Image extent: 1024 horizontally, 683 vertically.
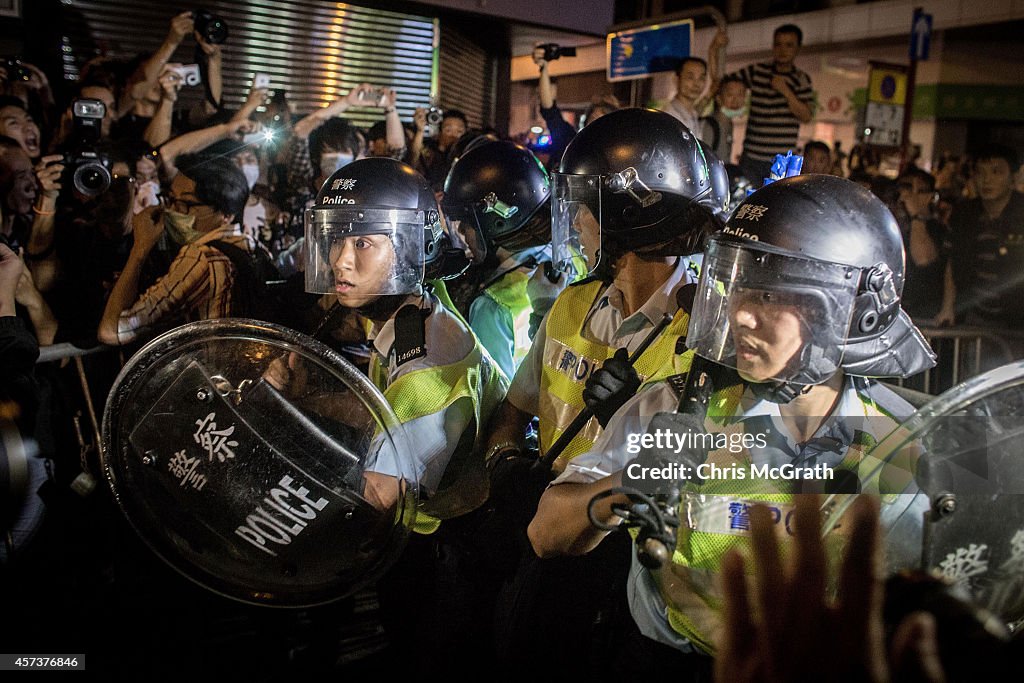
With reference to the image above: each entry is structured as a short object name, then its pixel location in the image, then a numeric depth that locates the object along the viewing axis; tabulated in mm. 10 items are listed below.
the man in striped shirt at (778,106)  6980
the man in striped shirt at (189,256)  3895
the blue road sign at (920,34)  8945
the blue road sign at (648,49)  7930
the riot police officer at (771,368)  1615
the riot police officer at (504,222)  3816
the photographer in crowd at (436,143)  7305
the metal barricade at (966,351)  4957
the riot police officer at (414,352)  2494
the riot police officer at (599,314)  2303
